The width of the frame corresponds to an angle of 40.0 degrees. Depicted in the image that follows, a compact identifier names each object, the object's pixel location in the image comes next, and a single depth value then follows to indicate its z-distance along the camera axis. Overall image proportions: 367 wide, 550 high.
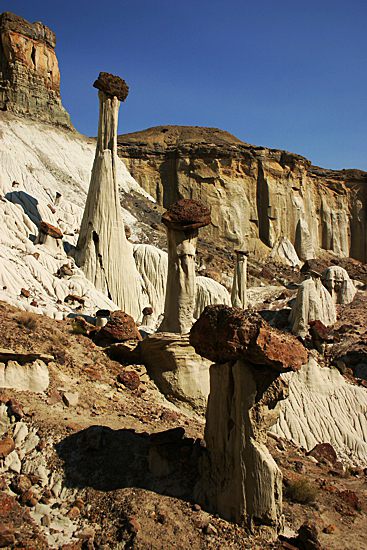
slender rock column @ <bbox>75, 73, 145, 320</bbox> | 17.39
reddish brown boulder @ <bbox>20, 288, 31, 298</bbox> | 12.69
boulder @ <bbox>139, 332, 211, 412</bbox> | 9.68
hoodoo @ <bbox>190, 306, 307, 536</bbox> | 5.64
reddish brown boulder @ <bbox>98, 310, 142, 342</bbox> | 10.34
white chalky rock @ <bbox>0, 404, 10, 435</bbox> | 6.71
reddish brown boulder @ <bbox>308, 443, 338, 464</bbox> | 9.50
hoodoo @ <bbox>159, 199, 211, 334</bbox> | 10.68
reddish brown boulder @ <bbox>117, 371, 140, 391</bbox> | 9.28
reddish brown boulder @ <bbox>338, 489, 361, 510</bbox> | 6.66
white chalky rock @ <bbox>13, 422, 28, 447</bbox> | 6.56
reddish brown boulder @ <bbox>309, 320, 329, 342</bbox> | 16.12
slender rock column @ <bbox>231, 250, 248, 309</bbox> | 26.51
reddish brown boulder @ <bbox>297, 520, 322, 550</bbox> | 5.29
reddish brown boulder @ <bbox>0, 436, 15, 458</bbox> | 6.24
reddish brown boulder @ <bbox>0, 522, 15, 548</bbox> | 4.91
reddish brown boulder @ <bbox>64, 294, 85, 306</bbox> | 14.10
